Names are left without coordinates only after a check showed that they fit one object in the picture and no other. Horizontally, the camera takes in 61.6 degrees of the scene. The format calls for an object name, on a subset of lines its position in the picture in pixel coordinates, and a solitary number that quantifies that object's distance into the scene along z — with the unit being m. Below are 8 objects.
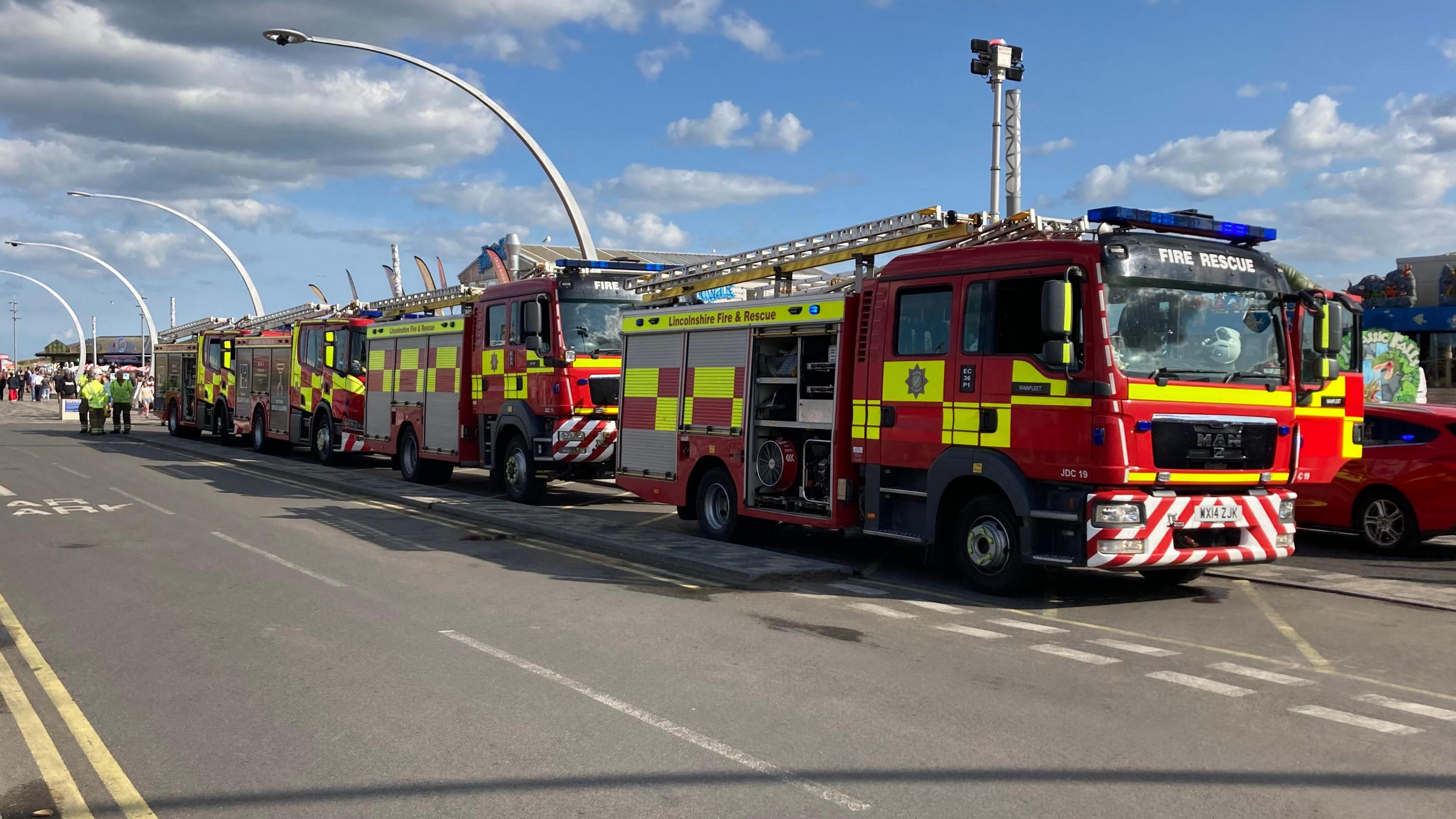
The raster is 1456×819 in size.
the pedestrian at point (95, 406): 36.06
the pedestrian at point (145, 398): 57.12
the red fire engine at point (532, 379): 16.47
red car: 12.34
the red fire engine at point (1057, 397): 9.18
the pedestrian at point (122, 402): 37.12
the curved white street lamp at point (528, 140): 20.19
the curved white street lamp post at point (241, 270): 42.12
